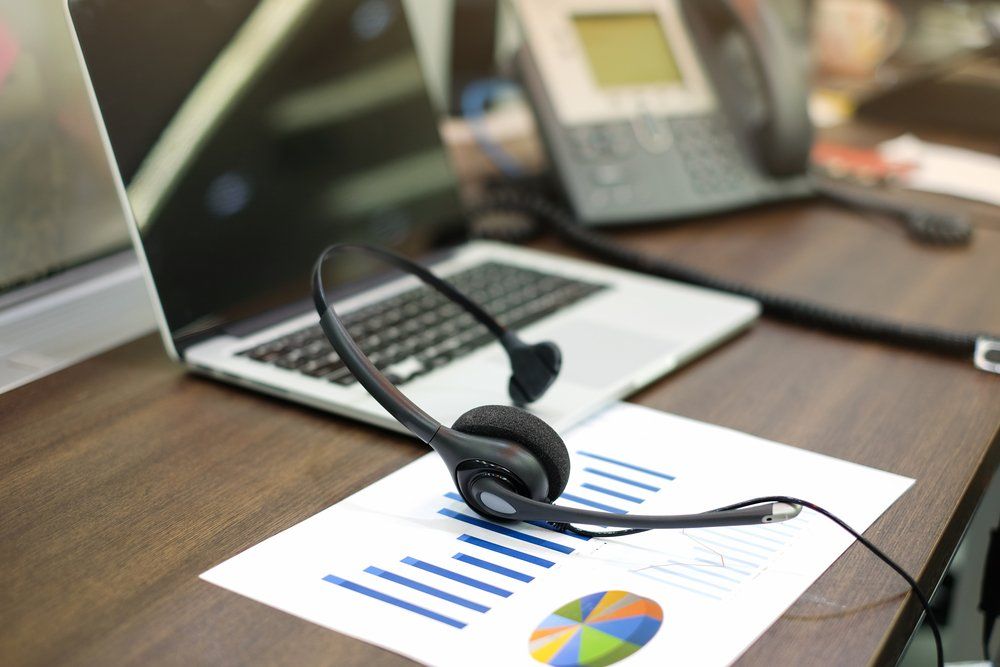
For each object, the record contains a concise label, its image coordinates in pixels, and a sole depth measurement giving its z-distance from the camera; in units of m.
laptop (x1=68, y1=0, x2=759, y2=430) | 1.60
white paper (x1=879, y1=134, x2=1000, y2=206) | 2.05
